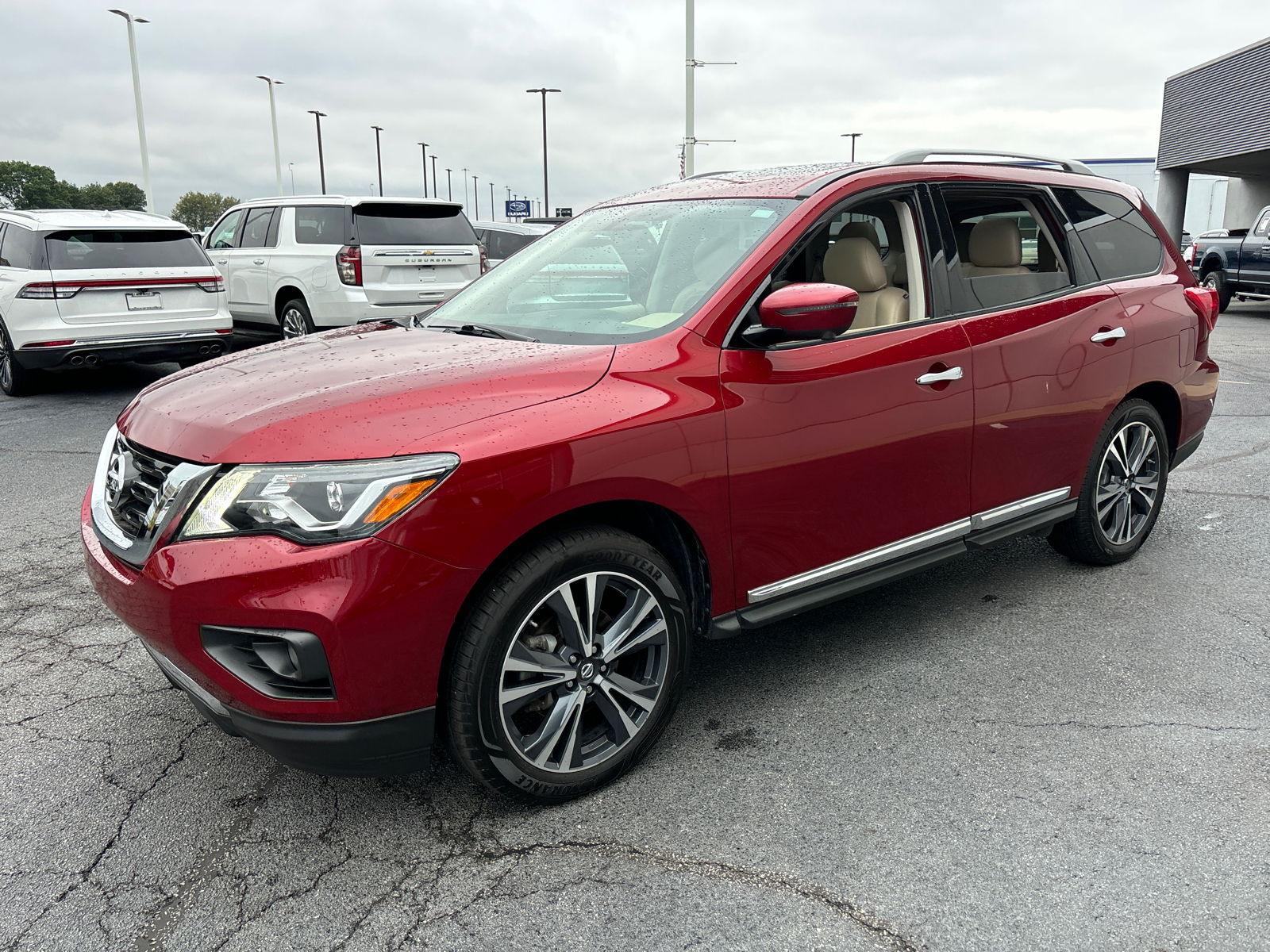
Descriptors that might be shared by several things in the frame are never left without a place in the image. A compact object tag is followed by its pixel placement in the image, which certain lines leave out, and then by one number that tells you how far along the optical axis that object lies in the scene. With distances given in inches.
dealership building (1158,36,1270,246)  1087.0
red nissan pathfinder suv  89.4
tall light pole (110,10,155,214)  1499.8
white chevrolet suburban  417.1
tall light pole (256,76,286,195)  2043.6
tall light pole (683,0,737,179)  858.8
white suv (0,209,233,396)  347.6
